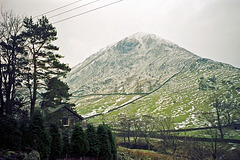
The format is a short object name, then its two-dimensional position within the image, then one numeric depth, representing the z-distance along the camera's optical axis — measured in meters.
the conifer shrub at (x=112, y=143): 19.63
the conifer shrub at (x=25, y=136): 13.30
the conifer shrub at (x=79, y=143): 15.77
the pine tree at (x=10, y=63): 21.12
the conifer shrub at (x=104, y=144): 17.97
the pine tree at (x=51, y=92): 25.36
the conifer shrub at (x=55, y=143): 14.12
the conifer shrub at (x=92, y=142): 17.19
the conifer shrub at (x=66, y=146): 15.27
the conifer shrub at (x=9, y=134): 12.67
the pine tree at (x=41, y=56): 23.98
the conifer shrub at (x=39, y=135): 13.07
